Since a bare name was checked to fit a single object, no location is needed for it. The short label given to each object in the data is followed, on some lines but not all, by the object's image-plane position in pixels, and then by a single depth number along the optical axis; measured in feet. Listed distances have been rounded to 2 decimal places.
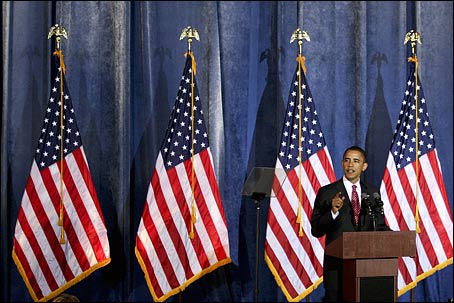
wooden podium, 32.32
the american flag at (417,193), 47.78
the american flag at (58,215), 46.03
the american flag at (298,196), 47.11
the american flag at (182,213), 46.39
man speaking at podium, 37.47
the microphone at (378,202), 34.23
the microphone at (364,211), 34.50
